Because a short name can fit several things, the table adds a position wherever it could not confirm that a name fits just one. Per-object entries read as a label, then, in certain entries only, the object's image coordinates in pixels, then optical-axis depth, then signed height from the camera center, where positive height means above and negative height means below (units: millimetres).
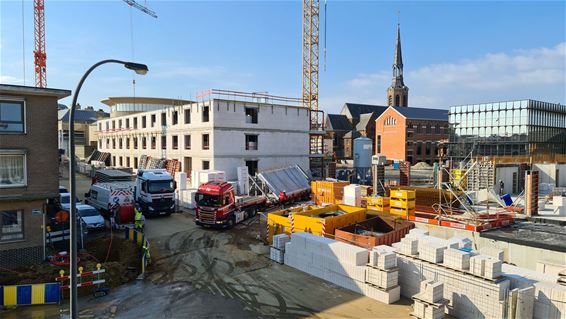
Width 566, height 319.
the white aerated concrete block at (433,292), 10848 -4328
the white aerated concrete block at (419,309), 10891 -4820
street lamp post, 7570 -1100
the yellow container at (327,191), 28984 -3515
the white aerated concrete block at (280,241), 16672 -4293
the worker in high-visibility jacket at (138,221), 20806 -4293
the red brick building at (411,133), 66812 +2947
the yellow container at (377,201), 23608 -3430
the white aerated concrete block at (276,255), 16406 -4883
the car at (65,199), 23089 -3442
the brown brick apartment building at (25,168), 14391 -899
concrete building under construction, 34469 +1417
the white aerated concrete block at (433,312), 10672 -4842
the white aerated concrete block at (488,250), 16241 -4597
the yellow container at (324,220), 17375 -3624
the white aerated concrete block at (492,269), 10875 -3591
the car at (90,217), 19297 -3881
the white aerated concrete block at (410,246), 13125 -3542
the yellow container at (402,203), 21469 -3272
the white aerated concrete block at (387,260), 12516 -3883
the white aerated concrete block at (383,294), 12280 -4998
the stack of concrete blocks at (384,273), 12352 -4293
